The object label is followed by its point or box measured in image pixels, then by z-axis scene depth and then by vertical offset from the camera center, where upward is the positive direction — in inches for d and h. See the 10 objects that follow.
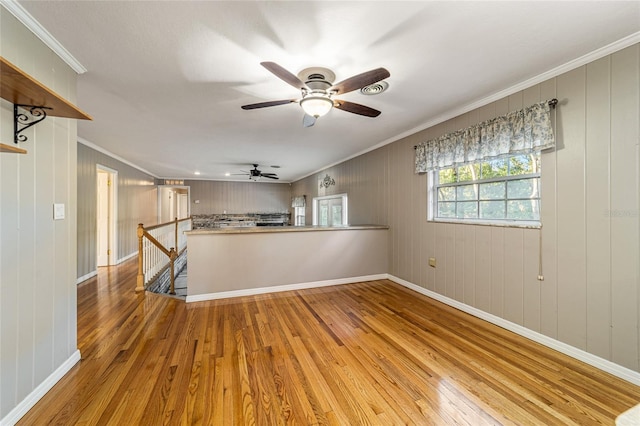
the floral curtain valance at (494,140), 87.9 +30.0
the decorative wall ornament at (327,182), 253.4 +31.4
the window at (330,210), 233.9 +1.9
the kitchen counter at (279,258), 134.7 -28.0
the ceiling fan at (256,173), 243.3 +38.9
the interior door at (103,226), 204.1 -11.1
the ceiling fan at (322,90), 69.7 +36.4
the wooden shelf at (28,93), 45.4 +25.3
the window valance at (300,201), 329.1 +14.7
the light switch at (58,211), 69.1 +0.5
